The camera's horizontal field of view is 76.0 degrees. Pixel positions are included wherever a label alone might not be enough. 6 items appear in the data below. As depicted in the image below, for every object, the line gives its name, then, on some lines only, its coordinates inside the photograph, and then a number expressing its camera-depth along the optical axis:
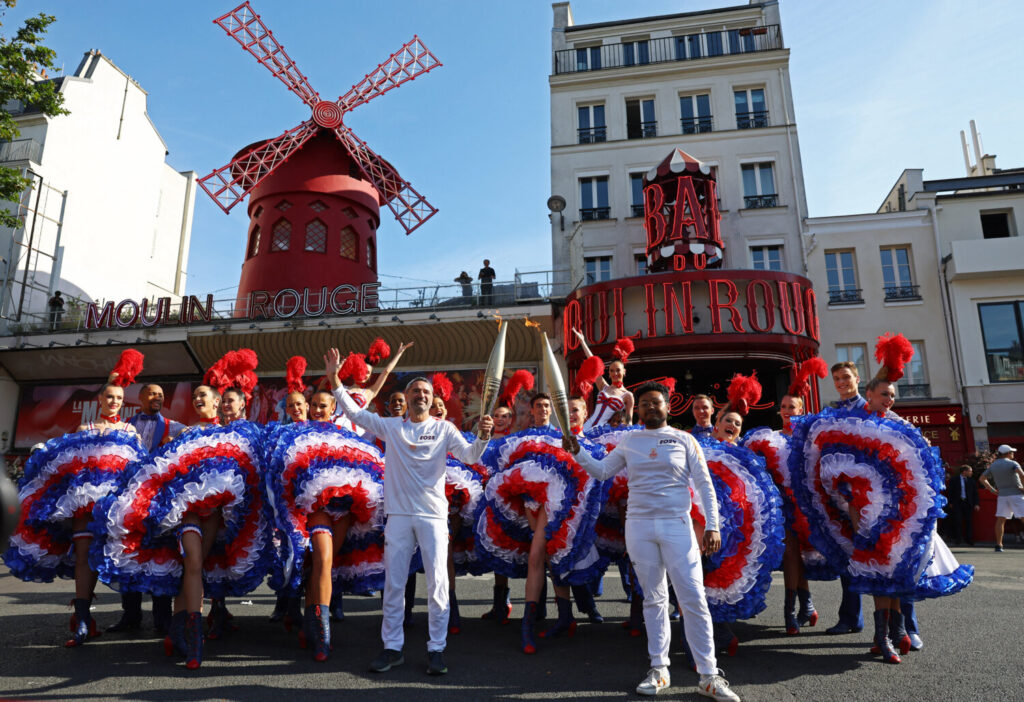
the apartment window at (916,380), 18.47
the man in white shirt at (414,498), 4.55
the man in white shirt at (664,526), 4.04
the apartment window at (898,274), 19.05
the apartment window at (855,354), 18.55
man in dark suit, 14.55
